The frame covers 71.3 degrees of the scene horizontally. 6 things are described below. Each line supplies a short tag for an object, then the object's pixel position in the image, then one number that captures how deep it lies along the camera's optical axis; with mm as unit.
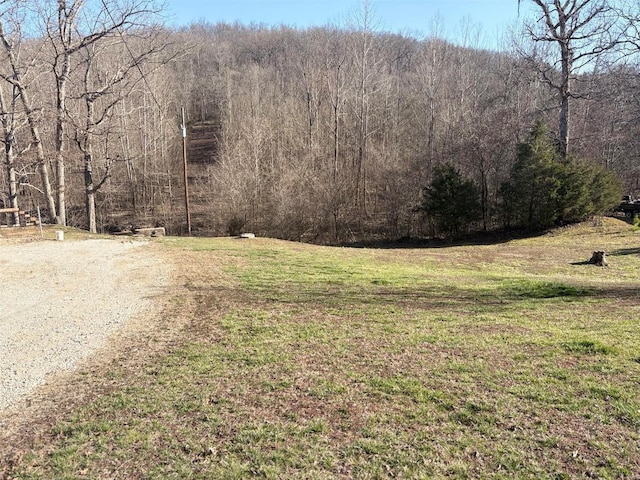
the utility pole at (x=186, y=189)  21117
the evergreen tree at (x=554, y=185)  20000
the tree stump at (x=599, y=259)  12438
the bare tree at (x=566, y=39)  19750
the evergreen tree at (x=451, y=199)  22000
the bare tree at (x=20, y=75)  16672
